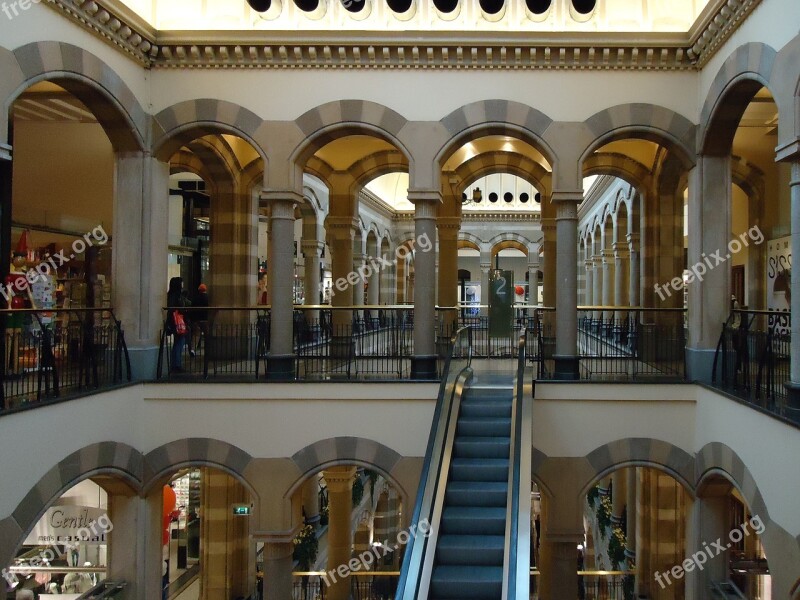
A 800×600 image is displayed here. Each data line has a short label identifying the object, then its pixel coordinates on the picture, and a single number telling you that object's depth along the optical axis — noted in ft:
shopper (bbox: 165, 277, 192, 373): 34.27
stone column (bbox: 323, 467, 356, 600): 48.06
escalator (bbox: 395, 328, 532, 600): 22.31
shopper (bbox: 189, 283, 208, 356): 38.20
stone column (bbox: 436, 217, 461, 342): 51.78
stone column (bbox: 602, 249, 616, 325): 72.02
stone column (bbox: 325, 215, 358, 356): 51.24
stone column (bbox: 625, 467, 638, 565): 48.57
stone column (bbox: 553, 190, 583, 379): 33.19
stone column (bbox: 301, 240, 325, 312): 55.21
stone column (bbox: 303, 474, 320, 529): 57.68
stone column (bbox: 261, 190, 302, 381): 33.60
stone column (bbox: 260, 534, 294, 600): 31.65
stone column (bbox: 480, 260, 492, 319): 88.25
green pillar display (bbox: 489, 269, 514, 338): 38.78
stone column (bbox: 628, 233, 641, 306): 52.70
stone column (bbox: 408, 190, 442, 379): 33.60
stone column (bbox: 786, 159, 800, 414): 22.85
